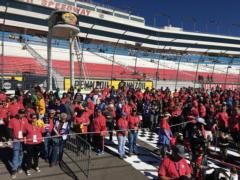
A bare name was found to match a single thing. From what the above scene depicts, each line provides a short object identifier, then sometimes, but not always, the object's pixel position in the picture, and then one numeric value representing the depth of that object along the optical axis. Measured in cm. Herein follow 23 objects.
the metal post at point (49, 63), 1122
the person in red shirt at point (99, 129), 600
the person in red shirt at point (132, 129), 608
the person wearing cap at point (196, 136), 503
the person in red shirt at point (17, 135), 467
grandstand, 1792
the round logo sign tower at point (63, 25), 1211
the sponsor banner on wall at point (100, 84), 1244
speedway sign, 3127
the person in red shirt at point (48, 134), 529
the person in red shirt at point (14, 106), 608
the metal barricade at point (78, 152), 520
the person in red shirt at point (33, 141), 476
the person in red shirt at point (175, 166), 300
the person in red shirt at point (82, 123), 623
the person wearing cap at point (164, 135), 579
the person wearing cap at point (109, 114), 717
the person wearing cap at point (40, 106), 710
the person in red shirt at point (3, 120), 603
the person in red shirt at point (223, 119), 666
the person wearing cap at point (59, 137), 518
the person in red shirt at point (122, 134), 579
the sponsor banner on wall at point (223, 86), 1651
